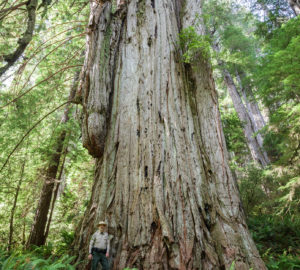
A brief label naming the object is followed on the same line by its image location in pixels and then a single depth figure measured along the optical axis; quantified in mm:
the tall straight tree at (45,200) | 6391
